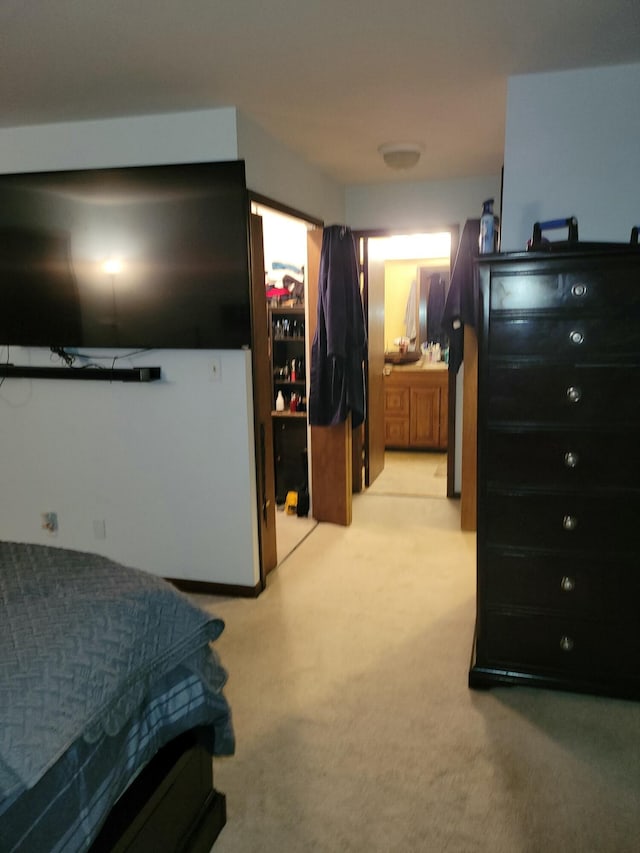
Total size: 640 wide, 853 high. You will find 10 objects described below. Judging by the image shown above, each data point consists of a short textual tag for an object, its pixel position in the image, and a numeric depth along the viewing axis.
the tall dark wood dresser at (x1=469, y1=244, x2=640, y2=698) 2.22
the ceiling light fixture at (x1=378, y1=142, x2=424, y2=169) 3.46
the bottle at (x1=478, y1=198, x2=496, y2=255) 2.57
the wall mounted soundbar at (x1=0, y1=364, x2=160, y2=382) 3.16
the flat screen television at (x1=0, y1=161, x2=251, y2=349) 3.00
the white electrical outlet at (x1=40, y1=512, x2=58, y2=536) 3.56
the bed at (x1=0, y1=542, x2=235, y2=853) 1.22
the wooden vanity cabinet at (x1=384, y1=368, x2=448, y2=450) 6.18
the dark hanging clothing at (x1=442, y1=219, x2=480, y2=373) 3.95
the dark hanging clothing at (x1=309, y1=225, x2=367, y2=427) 4.03
